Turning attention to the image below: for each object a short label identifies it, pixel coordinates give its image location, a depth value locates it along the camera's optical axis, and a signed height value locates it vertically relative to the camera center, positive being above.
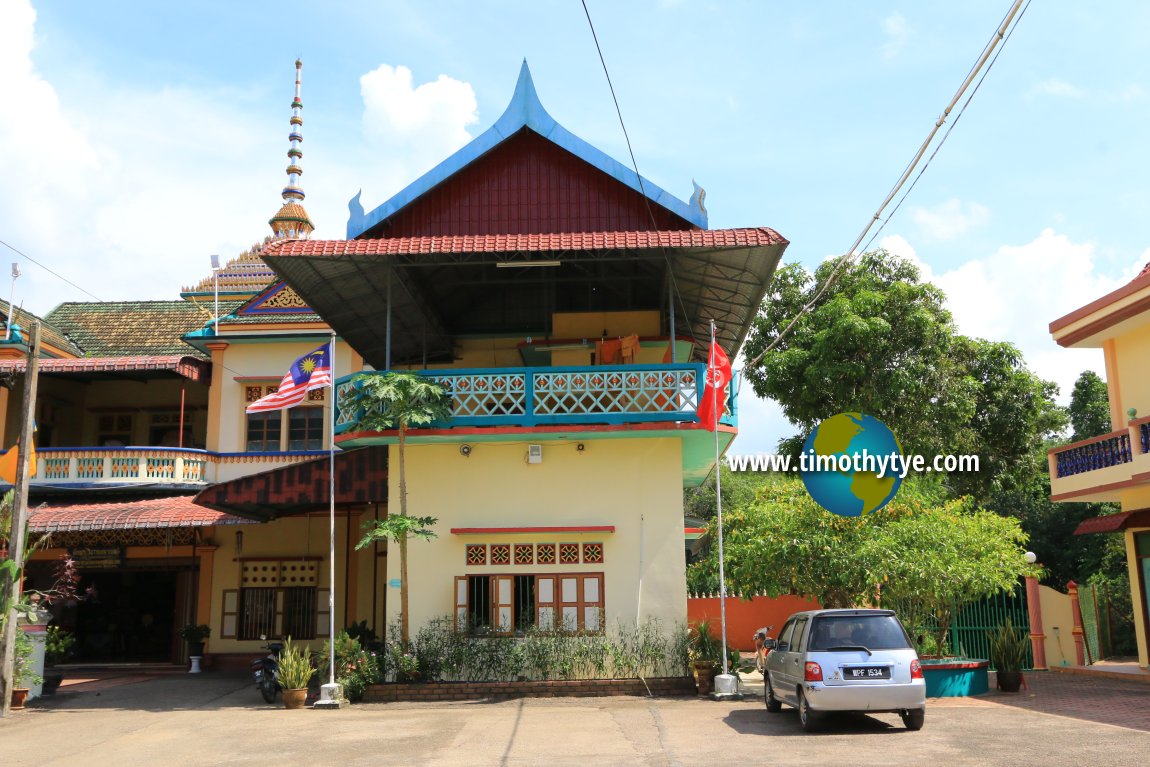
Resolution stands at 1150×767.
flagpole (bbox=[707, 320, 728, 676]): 14.70 +2.93
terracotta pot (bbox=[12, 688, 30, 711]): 15.01 -1.42
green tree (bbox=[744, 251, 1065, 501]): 24.91 +5.38
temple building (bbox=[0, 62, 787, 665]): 16.11 +3.24
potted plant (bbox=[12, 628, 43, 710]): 14.87 -1.03
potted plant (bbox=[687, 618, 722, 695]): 15.16 -1.00
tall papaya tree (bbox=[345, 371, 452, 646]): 15.53 +2.94
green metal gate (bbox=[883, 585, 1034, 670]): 20.08 -0.81
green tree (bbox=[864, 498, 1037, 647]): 15.39 +0.43
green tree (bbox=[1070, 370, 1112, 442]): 32.66 +5.73
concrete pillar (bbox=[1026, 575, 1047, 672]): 20.09 -0.99
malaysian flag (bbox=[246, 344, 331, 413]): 15.65 +3.32
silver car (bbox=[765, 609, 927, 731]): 10.90 -0.90
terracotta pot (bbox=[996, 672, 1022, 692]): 15.46 -1.50
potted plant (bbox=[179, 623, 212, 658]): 21.83 -0.82
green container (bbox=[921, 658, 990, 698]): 14.96 -1.41
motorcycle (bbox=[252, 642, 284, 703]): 15.52 -1.20
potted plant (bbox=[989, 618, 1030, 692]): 15.46 -1.16
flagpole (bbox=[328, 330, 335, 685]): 14.78 +1.67
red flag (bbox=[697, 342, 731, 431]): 15.38 +3.12
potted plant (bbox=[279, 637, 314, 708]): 14.69 -1.18
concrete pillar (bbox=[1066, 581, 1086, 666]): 20.00 -0.95
